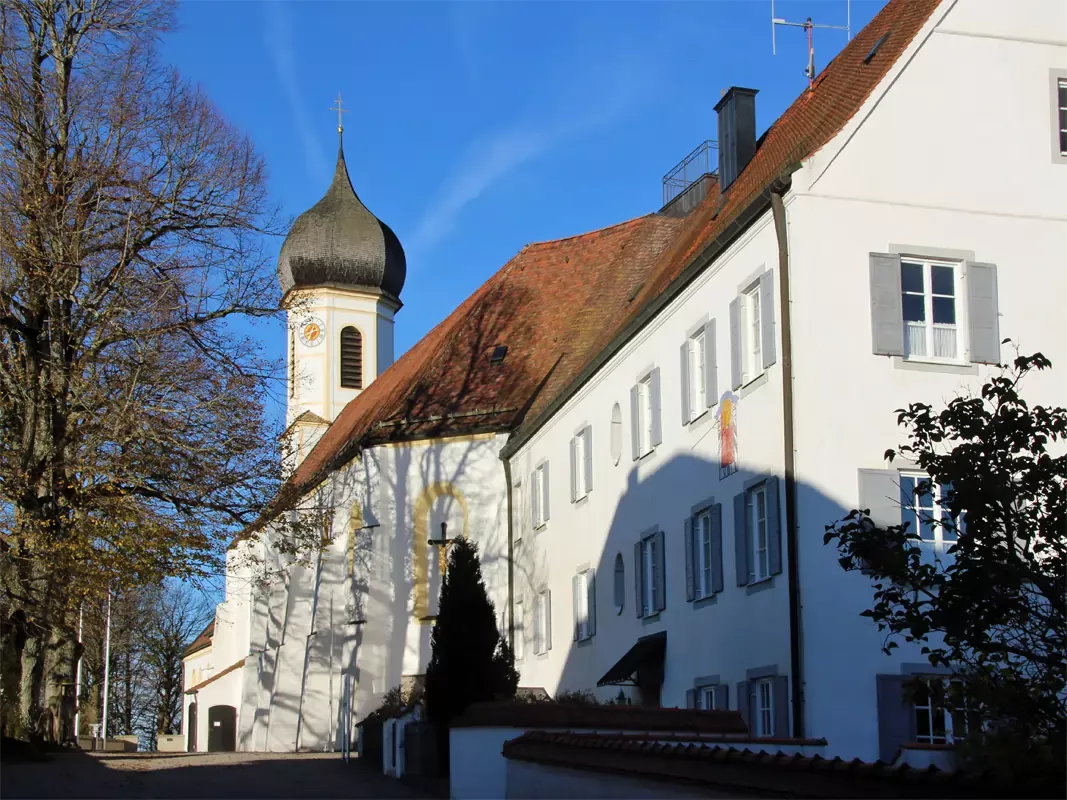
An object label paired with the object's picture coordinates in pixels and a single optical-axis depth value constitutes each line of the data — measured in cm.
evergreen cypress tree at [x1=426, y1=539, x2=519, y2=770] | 2075
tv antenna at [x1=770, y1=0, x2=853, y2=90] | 2502
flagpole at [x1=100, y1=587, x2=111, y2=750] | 5244
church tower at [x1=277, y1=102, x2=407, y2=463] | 5178
